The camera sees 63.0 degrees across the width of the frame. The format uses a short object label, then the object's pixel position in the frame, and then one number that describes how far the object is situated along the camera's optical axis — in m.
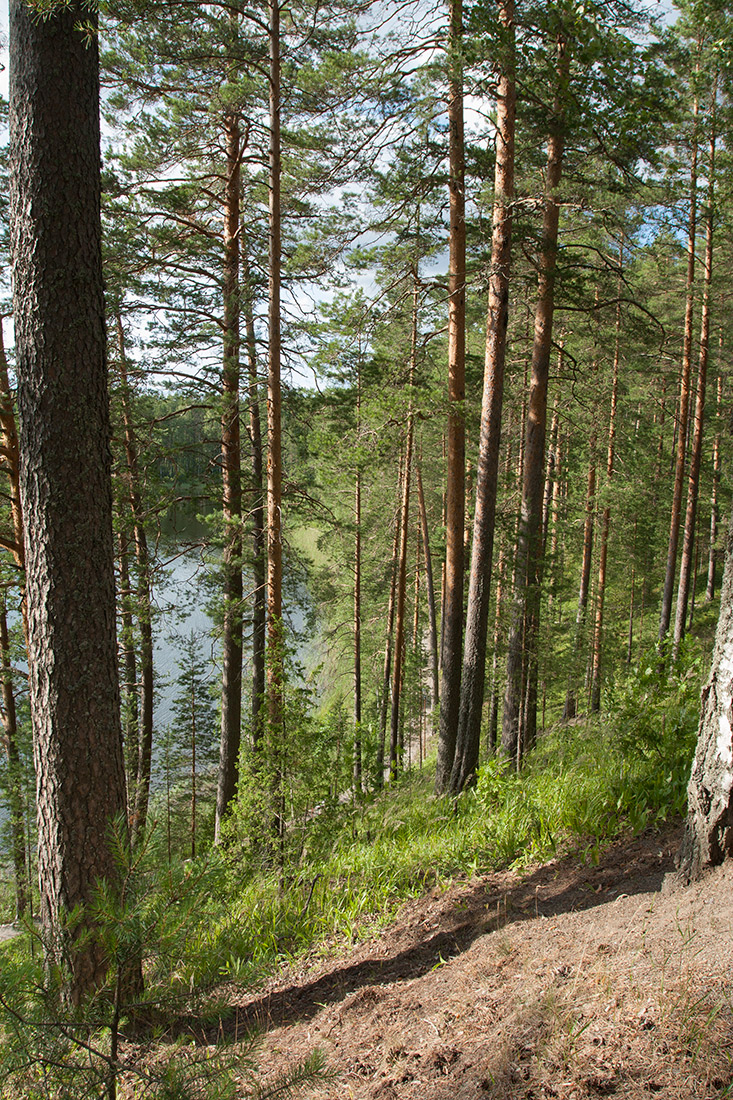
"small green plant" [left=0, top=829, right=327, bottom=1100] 1.75
